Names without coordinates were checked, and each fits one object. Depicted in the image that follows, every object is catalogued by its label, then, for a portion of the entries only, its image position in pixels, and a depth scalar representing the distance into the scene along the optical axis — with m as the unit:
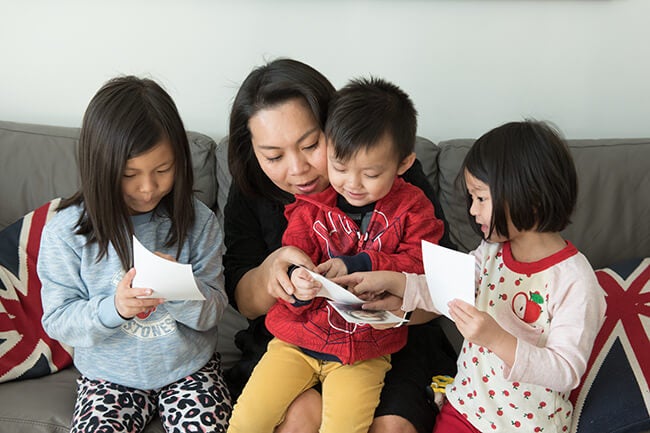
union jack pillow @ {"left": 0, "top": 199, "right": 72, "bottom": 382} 2.08
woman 1.82
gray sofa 2.46
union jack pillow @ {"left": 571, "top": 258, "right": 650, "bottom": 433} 1.79
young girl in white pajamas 1.56
